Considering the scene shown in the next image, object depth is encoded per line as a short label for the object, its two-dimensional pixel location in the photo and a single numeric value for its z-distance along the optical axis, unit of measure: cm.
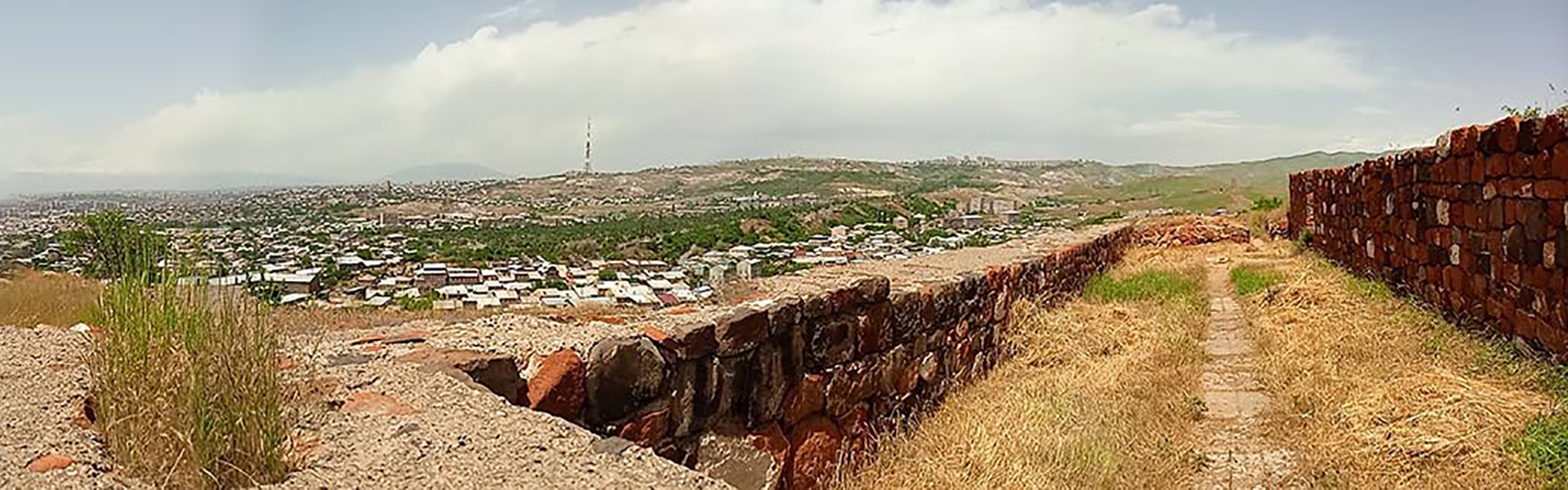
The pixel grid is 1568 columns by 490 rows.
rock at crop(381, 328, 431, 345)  374
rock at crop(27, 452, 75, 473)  224
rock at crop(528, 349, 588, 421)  328
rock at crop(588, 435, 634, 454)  270
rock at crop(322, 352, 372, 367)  335
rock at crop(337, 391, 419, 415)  288
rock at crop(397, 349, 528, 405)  325
